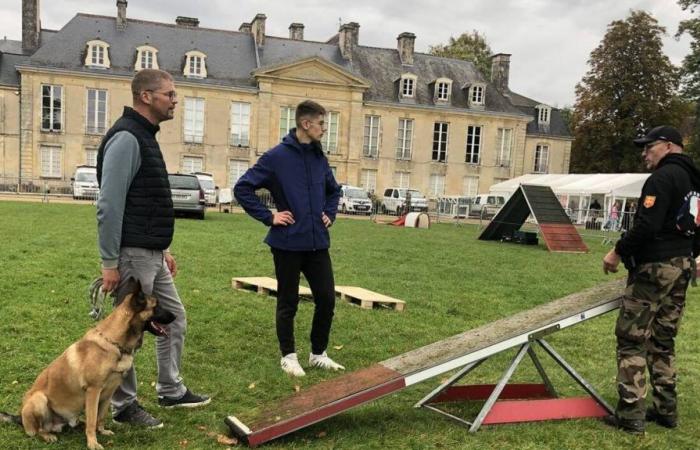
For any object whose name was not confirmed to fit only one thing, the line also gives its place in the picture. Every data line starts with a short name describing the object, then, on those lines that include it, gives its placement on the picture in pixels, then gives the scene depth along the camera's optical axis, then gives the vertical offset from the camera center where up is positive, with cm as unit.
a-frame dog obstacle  1755 -101
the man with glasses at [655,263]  435 -49
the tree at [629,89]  4600 +787
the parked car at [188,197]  2227 -116
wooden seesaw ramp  389 -132
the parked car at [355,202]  3594 -157
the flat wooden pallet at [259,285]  848 -165
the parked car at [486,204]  3647 -127
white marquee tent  3177 +6
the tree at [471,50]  6050 +1328
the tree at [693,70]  3894 +824
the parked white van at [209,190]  3298 -130
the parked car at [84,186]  3112 -143
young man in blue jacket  527 -37
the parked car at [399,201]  3909 -148
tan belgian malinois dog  365 -127
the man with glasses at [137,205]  368 -27
